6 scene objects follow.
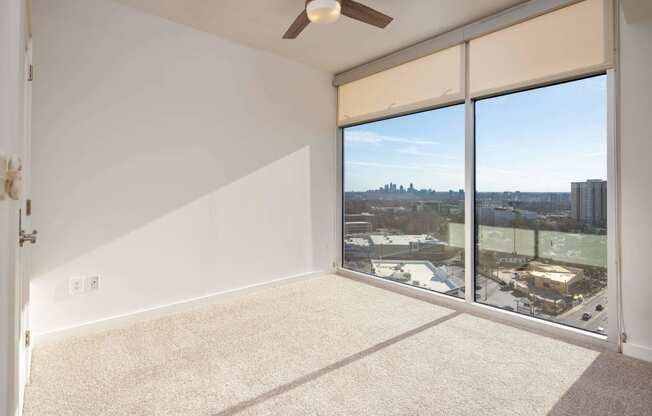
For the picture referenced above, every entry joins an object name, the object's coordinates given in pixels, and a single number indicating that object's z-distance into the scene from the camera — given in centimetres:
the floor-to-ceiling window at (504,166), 238
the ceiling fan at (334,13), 215
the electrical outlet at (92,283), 256
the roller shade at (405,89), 314
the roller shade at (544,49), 230
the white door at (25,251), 158
